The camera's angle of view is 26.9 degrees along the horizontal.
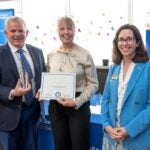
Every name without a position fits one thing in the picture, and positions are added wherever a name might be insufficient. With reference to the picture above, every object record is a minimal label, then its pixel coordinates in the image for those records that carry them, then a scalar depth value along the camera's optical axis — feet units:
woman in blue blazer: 6.40
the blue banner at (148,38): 9.17
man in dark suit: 7.81
